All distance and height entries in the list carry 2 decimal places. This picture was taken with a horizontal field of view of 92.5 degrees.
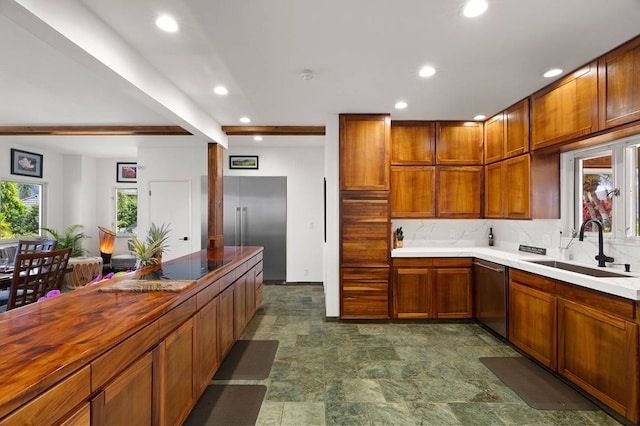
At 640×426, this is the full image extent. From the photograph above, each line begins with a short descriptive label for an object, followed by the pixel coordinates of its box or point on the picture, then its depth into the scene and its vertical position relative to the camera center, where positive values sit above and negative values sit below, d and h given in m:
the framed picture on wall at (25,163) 5.50 +0.95
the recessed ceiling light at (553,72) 2.65 +1.26
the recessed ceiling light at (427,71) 2.62 +1.27
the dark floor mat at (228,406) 2.04 -1.37
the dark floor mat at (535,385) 2.20 -1.35
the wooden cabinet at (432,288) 3.76 -0.90
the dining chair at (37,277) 2.87 -0.62
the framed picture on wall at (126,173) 7.04 +0.95
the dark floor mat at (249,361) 2.60 -1.36
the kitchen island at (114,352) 0.92 -0.53
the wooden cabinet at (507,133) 3.31 +0.97
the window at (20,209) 5.45 +0.09
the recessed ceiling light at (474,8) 1.79 +1.24
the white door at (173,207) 5.71 +0.14
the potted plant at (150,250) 2.67 -0.31
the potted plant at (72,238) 6.06 -0.48
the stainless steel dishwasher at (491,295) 3.19 -0.88
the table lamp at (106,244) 6.60 -0.66
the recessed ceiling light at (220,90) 3.10 +1.28
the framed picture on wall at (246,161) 5.86 +1.03
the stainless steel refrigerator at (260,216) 5.80 -0.03
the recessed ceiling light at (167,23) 1.96 +1.26
